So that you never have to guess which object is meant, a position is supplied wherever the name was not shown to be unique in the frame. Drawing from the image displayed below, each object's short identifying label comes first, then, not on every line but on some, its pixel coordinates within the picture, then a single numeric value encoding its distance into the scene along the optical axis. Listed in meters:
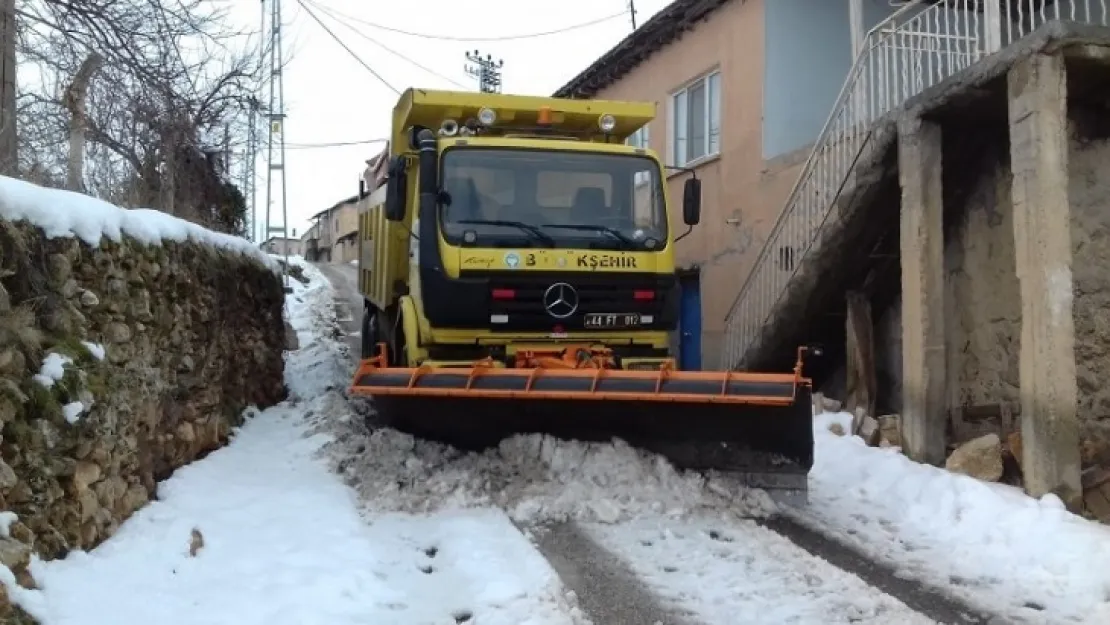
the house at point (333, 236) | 47.06
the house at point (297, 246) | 63.18
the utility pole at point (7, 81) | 6.34
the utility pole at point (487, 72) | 41.84
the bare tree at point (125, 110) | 7.41
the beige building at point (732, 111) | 11.82
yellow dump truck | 6.43
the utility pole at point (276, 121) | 14.73
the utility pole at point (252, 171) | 15.09
